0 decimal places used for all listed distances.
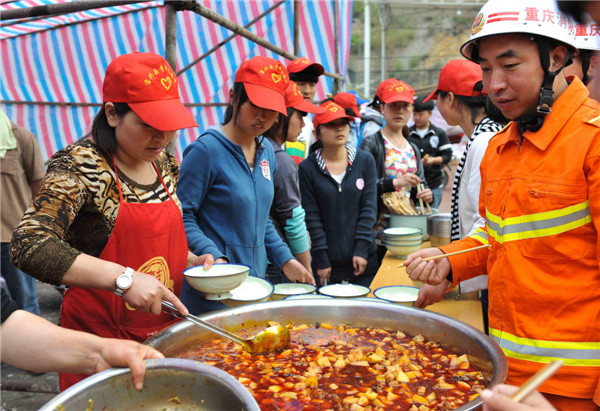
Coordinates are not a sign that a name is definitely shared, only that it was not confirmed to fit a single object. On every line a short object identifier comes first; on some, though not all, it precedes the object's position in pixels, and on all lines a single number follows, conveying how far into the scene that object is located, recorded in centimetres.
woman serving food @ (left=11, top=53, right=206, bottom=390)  173
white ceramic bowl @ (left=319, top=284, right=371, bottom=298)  250
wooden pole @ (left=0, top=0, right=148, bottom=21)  402
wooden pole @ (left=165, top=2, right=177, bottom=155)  368
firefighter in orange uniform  151
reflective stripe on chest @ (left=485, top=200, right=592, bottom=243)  151
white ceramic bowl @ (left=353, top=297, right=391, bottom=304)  210
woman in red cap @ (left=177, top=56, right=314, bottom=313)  258
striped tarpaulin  741
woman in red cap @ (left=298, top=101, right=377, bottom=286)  404
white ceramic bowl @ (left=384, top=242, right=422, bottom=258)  359
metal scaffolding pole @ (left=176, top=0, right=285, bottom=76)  736
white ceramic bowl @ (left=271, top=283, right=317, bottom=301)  253
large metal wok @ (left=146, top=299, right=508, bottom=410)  170
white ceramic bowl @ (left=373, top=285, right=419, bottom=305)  244
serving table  260
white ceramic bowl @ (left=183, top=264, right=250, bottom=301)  196
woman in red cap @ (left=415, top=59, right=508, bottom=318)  253
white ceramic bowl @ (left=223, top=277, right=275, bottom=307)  217
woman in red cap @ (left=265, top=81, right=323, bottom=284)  342
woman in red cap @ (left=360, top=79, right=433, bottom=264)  464
